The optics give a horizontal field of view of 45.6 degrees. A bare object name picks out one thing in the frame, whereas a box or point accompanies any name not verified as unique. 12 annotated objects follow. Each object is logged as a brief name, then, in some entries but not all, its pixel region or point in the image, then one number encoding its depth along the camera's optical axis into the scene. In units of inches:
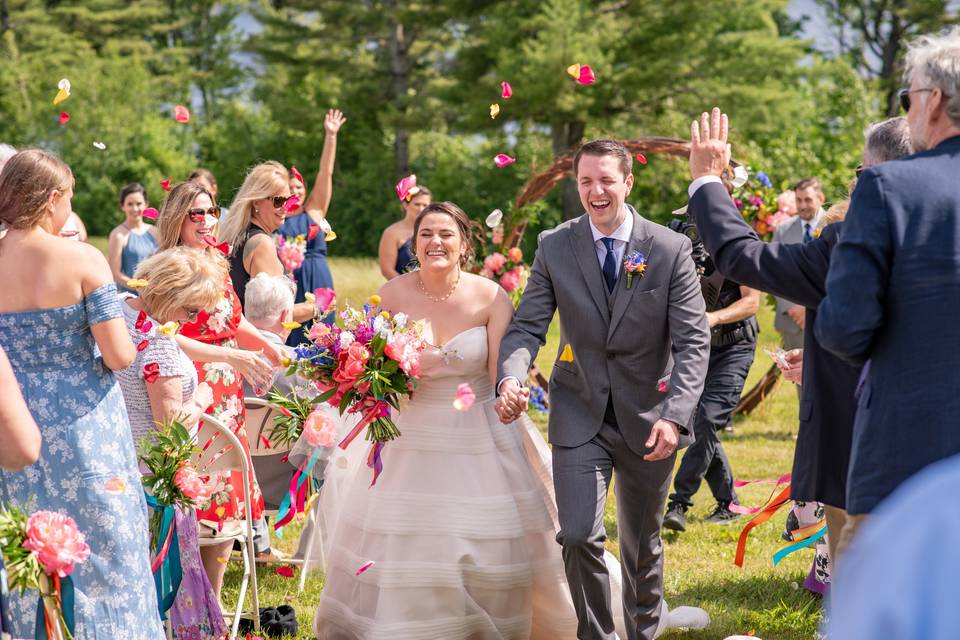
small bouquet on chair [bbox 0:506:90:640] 125.8
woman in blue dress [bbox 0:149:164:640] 153.7
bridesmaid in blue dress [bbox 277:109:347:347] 334.6
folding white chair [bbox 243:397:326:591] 235.1
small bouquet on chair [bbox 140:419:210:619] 175.2
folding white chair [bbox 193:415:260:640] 193.0
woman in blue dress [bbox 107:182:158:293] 433.4
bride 196.1
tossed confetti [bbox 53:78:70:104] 233.5
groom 183.3
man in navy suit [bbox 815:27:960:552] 115.3
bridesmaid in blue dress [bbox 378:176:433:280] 374.0
